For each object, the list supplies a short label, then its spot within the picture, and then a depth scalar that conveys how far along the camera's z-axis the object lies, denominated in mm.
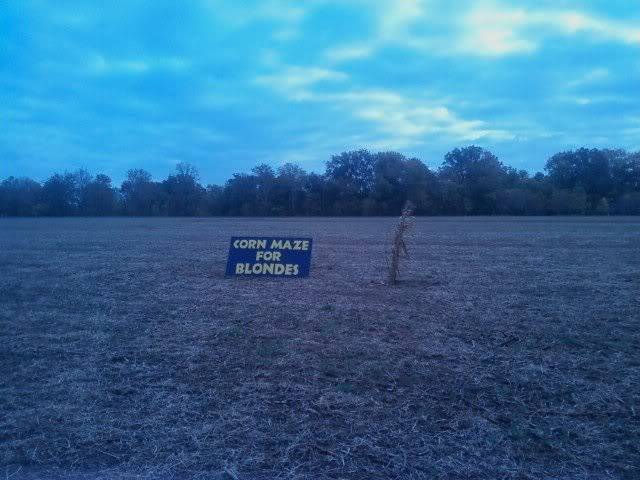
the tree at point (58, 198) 105625
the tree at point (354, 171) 87250
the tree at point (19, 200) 103875
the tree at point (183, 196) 101375
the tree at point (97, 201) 105625
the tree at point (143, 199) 104562
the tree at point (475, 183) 79250
